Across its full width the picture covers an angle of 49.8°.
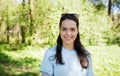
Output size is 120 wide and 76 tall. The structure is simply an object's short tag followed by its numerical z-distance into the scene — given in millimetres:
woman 1114
